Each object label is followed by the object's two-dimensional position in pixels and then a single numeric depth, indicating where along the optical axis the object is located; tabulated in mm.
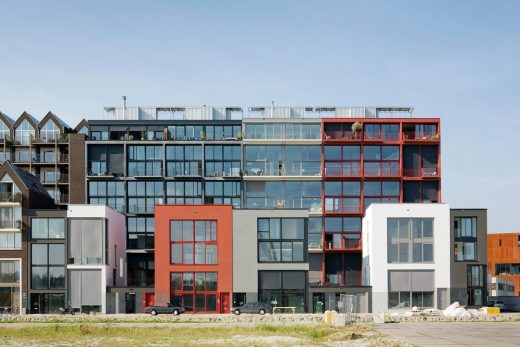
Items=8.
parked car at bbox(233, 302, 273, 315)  92825
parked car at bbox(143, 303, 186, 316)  92312
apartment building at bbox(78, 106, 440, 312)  119125
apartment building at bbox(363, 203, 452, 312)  98938
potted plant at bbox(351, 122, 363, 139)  119125
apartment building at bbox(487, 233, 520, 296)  150875
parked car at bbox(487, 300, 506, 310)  104019
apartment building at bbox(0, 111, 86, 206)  126188
